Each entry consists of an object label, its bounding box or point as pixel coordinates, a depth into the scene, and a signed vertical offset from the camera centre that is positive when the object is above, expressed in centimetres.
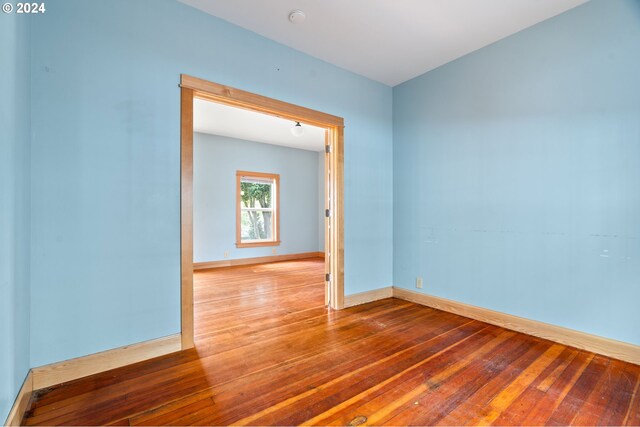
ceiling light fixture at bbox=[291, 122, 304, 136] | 518 +165
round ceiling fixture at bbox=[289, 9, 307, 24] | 245 +179
